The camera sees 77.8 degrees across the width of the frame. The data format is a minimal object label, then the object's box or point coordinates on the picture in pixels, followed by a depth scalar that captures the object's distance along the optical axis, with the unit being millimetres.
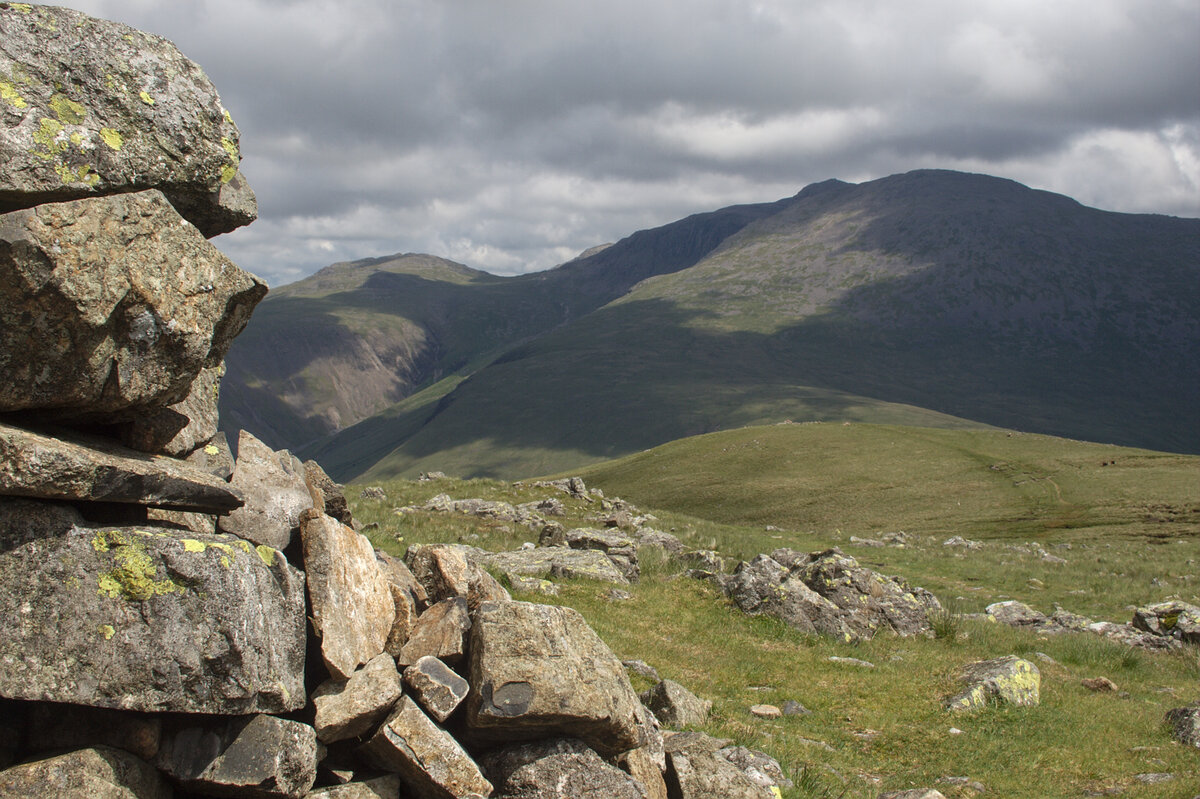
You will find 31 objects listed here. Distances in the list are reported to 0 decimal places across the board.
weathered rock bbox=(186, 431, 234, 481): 10781
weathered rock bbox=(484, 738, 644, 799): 8914
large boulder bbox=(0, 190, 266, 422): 7414
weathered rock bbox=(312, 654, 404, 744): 8688
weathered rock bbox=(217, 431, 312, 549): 10117
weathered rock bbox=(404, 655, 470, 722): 9227
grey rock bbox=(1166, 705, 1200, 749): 14007
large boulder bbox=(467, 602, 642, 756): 9117
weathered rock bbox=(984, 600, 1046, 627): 25234
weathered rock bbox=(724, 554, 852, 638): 19875
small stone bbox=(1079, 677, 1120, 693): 17531
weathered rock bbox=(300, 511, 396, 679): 9219
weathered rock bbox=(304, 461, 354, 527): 12002
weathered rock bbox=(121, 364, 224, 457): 9516
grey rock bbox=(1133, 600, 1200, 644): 23109
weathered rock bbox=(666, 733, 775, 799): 9648
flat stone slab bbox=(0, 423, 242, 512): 7316
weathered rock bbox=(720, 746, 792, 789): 10258
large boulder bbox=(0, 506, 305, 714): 7539
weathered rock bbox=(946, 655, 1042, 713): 14977
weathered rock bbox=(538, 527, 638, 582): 24094
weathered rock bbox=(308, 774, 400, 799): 8422
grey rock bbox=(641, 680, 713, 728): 12102
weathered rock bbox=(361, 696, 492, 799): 8609
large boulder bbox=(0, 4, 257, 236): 8414
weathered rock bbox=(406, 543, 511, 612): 12242
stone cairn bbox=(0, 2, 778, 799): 7605
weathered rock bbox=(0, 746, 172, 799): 7227
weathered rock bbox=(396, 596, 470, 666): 10086
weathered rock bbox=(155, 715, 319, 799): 7941
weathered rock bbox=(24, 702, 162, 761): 7824
